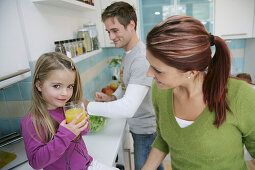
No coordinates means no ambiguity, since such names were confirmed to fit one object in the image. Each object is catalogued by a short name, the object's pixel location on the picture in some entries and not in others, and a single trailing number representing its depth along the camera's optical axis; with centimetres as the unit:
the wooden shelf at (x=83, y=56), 145
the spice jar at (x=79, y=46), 160
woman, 70
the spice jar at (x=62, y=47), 139
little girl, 81
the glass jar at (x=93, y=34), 198
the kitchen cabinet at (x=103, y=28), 240
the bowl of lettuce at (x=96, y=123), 142
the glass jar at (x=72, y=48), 147
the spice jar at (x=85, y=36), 183
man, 123
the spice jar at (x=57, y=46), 138
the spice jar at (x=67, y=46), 142
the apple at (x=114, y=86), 242
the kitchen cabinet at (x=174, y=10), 248
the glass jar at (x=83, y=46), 171
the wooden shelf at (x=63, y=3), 125
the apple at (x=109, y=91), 224
